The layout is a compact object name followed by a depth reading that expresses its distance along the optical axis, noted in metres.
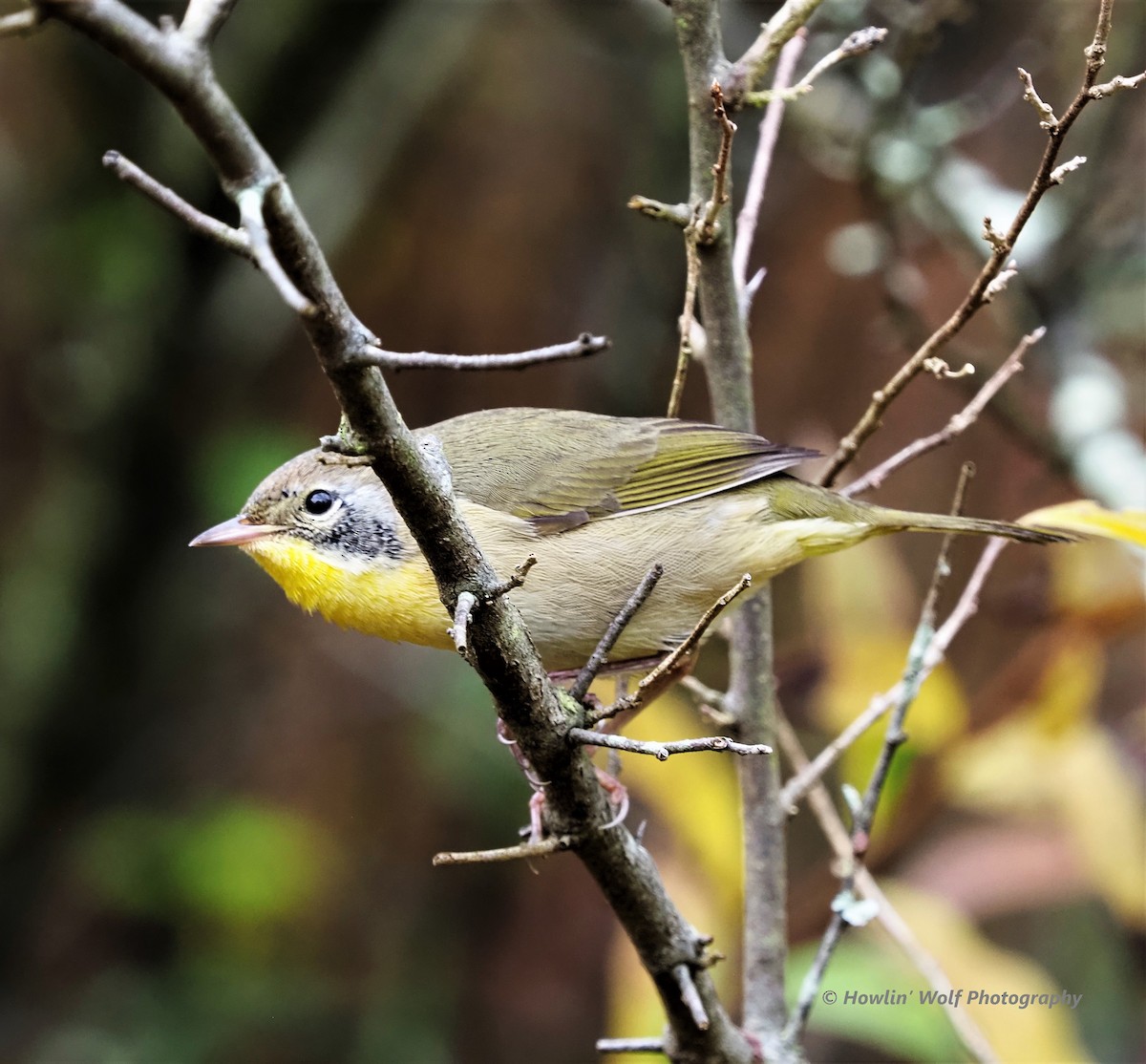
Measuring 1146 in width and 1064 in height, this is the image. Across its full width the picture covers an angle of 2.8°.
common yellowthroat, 3.36
